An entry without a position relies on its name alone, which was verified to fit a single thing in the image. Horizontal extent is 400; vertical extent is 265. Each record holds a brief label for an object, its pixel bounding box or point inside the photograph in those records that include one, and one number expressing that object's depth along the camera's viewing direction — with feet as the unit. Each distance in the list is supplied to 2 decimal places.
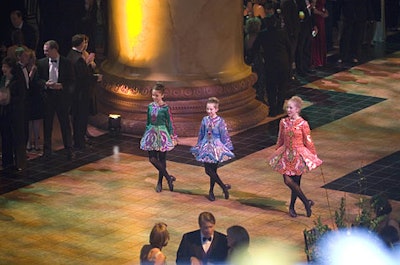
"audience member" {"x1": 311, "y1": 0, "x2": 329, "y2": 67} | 87.41
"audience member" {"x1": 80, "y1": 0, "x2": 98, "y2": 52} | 80.28
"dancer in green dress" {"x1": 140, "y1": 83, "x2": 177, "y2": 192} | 60.70
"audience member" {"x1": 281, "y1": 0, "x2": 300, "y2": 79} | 82.28
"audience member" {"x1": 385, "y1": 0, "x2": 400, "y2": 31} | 101.19
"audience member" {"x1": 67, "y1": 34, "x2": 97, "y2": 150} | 67.87
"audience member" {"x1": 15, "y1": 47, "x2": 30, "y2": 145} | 64.54
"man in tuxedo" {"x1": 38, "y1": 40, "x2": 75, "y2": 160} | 66.49
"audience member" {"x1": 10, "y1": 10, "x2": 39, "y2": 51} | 73.26
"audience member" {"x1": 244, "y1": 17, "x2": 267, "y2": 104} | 78.69
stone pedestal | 71.56
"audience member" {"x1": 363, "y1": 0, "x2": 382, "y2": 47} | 94.73
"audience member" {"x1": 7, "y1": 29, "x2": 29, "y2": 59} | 69.05
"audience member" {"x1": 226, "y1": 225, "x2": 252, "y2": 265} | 43.96
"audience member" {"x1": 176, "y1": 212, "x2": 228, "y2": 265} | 45.16
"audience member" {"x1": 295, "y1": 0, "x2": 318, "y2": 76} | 85.25
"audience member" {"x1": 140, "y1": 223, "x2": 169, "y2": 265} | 42.86
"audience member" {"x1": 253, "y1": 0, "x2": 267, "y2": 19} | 80.69
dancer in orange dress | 57.41
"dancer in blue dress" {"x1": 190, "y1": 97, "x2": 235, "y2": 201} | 59.41
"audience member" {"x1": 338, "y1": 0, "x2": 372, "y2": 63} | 89.40
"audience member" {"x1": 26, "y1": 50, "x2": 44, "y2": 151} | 66.49
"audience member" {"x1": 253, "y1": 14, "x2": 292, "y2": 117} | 75.20
